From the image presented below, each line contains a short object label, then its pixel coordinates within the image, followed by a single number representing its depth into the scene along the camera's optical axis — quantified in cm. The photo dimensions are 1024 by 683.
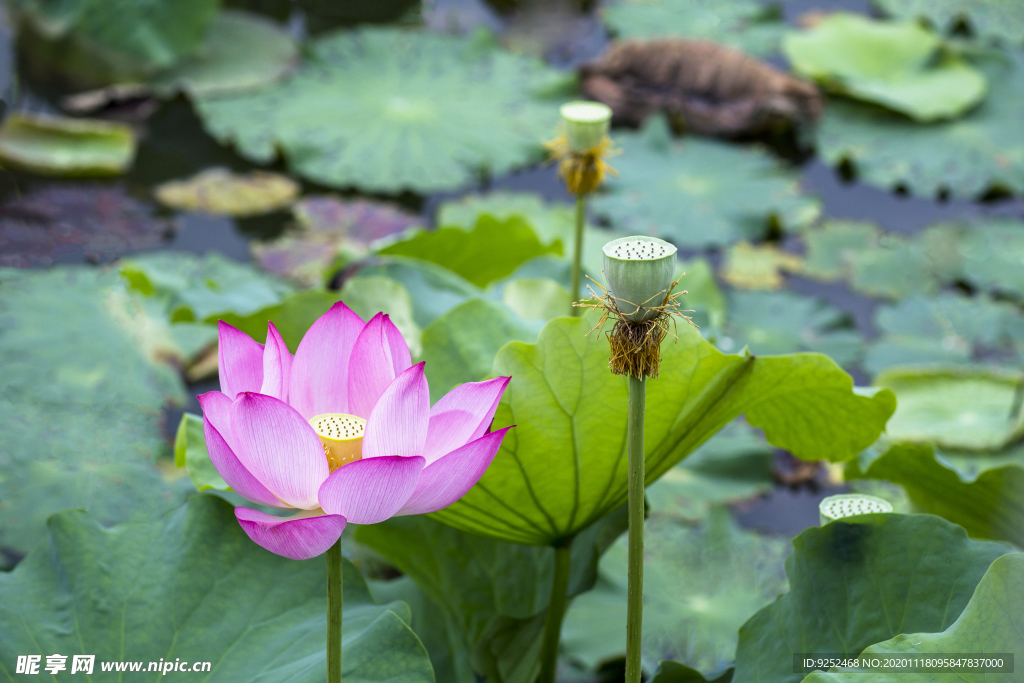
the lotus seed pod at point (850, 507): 363
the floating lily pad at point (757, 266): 769
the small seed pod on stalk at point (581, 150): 378
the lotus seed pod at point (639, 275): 339
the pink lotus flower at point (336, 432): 341
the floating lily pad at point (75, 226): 710
